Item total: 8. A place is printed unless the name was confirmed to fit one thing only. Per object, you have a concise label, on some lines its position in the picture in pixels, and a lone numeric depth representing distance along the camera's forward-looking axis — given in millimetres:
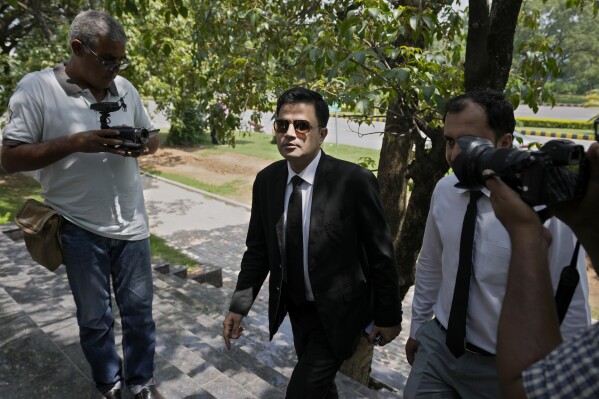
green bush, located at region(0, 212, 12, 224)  7983
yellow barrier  23859
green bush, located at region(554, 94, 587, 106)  45053
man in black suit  2316
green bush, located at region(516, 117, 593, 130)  27622
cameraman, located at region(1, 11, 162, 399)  2211
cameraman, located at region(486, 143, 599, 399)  986
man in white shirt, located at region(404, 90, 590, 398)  1825
